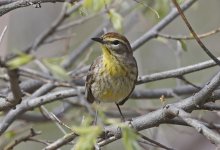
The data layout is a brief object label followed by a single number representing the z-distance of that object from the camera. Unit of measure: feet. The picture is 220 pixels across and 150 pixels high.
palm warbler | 32.60
